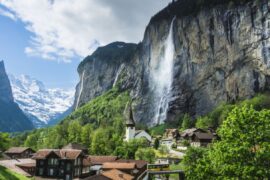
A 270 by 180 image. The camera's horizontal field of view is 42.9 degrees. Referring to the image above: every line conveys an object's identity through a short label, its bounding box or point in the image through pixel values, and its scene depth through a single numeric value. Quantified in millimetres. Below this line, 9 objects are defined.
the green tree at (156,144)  111062
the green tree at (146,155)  90812
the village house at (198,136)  112562
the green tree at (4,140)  42625
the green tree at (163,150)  100719
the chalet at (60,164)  81188
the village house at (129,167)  74312
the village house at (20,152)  122312
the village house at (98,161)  89025
